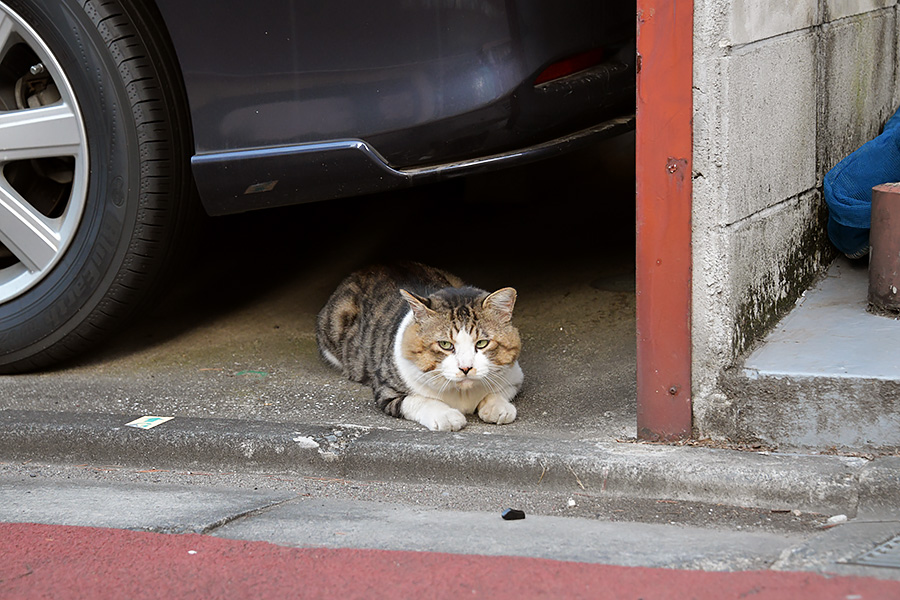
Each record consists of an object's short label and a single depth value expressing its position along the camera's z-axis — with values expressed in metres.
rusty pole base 3.42
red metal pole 3.00
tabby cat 3.65
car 3.50
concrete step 3.02
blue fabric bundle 3.72
